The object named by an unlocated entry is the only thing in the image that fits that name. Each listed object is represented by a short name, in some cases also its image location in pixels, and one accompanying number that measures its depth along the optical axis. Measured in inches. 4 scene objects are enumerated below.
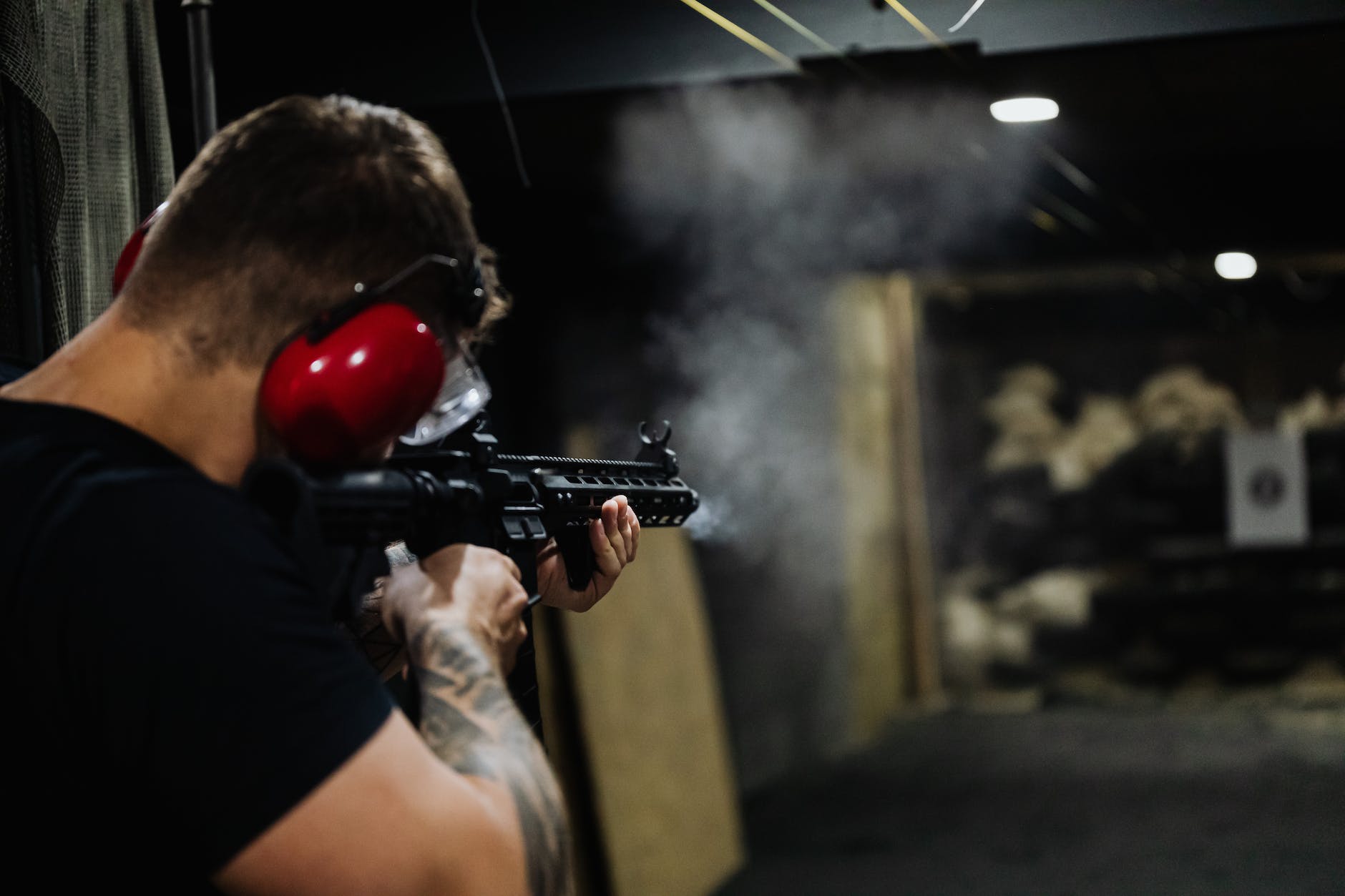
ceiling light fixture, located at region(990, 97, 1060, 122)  135.3
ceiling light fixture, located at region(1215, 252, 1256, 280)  233.1
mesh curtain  67.5
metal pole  72.6
